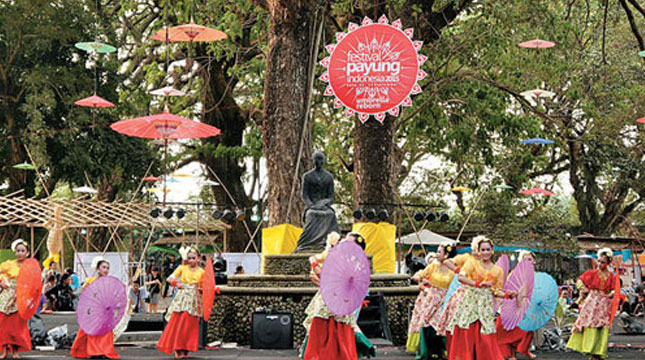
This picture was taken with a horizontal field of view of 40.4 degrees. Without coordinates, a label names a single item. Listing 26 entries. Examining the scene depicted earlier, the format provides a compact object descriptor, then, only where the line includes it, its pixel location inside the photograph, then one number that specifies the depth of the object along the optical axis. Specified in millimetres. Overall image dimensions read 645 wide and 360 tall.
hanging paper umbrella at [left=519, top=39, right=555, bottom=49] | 17062
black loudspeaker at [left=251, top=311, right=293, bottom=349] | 12477
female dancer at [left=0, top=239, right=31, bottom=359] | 10930
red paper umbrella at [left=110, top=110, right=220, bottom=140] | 15430
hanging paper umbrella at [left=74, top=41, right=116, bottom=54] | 18922
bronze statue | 13758
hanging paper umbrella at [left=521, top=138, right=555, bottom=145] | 20530
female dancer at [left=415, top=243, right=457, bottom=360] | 10867
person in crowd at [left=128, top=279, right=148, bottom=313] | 21194
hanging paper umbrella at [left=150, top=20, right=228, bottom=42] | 15771
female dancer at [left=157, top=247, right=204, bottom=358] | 11523
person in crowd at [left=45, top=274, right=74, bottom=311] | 20969
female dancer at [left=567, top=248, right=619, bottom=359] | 10844
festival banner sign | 14484
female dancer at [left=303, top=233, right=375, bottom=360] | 9312
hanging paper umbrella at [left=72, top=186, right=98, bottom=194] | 24016
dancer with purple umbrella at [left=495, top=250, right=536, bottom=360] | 11289
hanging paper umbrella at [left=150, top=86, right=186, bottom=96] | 16172
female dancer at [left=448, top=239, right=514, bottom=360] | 9203
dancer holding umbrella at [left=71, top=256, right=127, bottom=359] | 11188
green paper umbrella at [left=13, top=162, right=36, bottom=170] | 22109
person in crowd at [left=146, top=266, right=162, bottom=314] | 22625
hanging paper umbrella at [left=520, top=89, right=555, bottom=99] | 18047
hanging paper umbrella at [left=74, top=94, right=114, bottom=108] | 19031
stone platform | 13125
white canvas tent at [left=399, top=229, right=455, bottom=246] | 25484
